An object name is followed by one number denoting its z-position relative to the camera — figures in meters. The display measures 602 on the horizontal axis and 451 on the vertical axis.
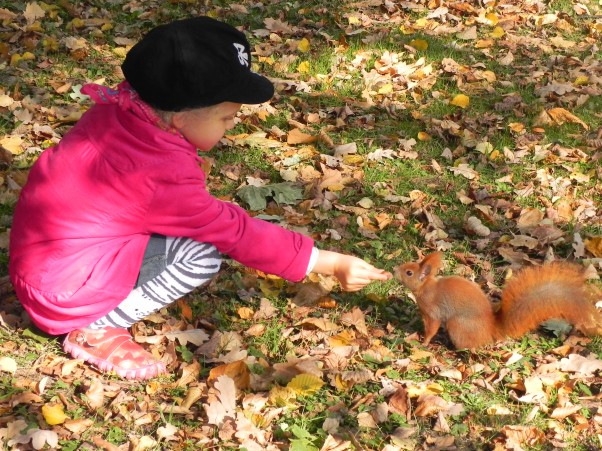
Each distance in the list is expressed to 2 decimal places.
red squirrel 2.89
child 2.52
